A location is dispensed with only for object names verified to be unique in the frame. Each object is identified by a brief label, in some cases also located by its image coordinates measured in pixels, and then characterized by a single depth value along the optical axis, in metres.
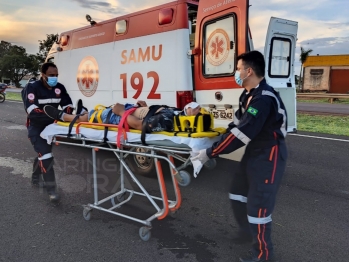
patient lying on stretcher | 3.15
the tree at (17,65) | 57.94
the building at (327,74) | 38.50
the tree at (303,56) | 40.91
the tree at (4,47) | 67.88
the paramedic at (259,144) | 2.46
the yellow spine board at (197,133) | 2.91
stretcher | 2.93
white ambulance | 4.20
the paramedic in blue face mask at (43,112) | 4.19
